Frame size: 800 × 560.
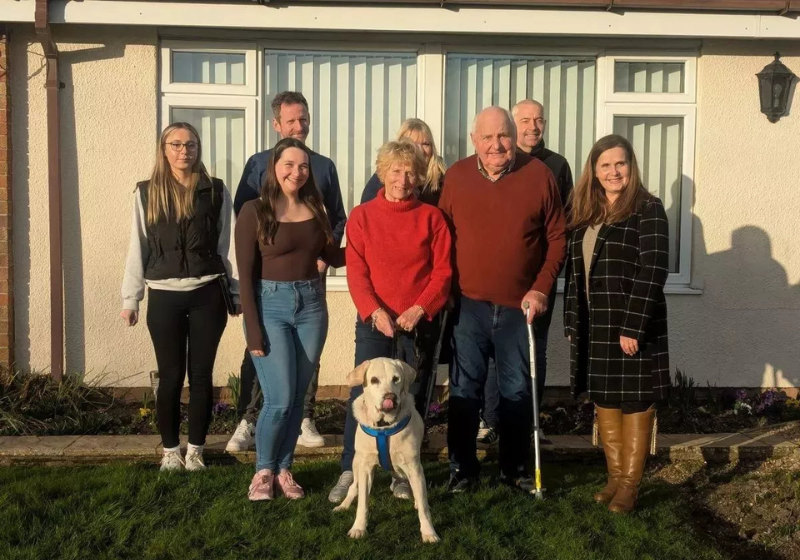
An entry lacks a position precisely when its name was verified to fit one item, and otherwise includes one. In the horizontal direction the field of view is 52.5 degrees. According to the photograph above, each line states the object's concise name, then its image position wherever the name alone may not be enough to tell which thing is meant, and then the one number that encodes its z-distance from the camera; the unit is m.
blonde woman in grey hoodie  4.26
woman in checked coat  3.95
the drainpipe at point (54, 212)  5.80
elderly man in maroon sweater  4.10
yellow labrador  3.65
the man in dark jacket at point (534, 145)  4.98
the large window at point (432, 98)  6.25
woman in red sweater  3.95
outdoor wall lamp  6.06
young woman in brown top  3.99
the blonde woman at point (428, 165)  4.46
